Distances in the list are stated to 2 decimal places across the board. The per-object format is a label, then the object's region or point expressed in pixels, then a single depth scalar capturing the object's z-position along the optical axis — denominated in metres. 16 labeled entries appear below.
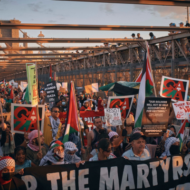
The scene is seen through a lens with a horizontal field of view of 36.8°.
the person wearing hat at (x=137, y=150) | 4.83
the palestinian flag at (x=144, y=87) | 6.24
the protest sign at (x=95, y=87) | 17.08
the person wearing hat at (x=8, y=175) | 3.79
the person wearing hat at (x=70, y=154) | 4.98
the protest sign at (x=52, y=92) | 9.39
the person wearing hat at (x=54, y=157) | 4.59
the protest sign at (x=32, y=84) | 5.72
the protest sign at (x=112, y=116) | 7.03
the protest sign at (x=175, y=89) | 8.03
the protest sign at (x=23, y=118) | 6.57
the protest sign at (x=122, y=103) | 8.00
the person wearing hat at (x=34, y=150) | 5.16
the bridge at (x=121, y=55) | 12.09
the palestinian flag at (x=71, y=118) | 6.00
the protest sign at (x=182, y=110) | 6.55
